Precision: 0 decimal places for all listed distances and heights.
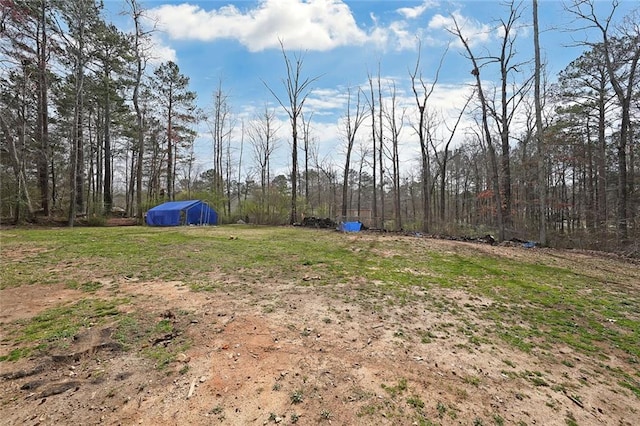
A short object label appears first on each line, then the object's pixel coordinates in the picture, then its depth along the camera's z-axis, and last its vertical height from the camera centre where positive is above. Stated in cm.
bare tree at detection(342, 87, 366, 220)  1902 +485
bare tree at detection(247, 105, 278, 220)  2364 +463
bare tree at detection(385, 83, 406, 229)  1836 +354
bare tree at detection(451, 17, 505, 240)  1157 +388
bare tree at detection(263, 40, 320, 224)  1772 +555
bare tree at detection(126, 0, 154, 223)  1579 +805
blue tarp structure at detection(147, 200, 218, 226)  1667 +0
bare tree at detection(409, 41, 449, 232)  1541 +383
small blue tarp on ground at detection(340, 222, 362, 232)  1421 -65
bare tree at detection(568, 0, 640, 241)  978 +479
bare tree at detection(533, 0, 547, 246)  954 +344
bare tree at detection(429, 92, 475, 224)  1686 +358
